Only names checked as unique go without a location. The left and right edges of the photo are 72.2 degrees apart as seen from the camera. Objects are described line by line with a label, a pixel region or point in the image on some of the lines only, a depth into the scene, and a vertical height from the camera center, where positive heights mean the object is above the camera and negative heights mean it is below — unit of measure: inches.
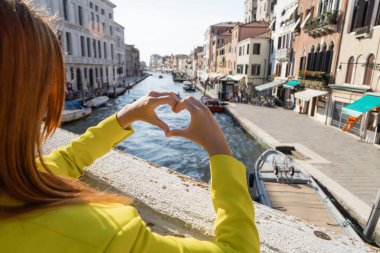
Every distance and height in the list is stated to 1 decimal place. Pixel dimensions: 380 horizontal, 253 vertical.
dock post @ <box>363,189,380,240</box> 213.0 -120.6
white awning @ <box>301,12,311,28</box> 769.6 +156.4
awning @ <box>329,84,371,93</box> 510.3 -26.0
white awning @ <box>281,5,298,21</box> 885.0 +208.7
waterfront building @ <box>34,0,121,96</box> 1174.3 +137.3
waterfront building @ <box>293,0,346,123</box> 629.6 +65.5
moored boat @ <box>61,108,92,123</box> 767.7 -144.9
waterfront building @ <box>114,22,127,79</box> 2532.0 +171.0
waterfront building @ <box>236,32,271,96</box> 1195.3 +54.2
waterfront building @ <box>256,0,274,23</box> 1579.7 +389.1
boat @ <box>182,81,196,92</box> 1824.6 -126.1
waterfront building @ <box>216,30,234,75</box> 1692.9 +81.6
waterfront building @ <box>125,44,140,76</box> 3297.2 +95.6
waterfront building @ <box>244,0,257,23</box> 1876.2 +449.5
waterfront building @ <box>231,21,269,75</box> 1413.6 +224.3
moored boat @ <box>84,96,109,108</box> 984.2 -137.3
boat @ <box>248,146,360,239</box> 236.2 -128.2
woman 20.9 -12.2
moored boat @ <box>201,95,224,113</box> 946.9 -124.2
